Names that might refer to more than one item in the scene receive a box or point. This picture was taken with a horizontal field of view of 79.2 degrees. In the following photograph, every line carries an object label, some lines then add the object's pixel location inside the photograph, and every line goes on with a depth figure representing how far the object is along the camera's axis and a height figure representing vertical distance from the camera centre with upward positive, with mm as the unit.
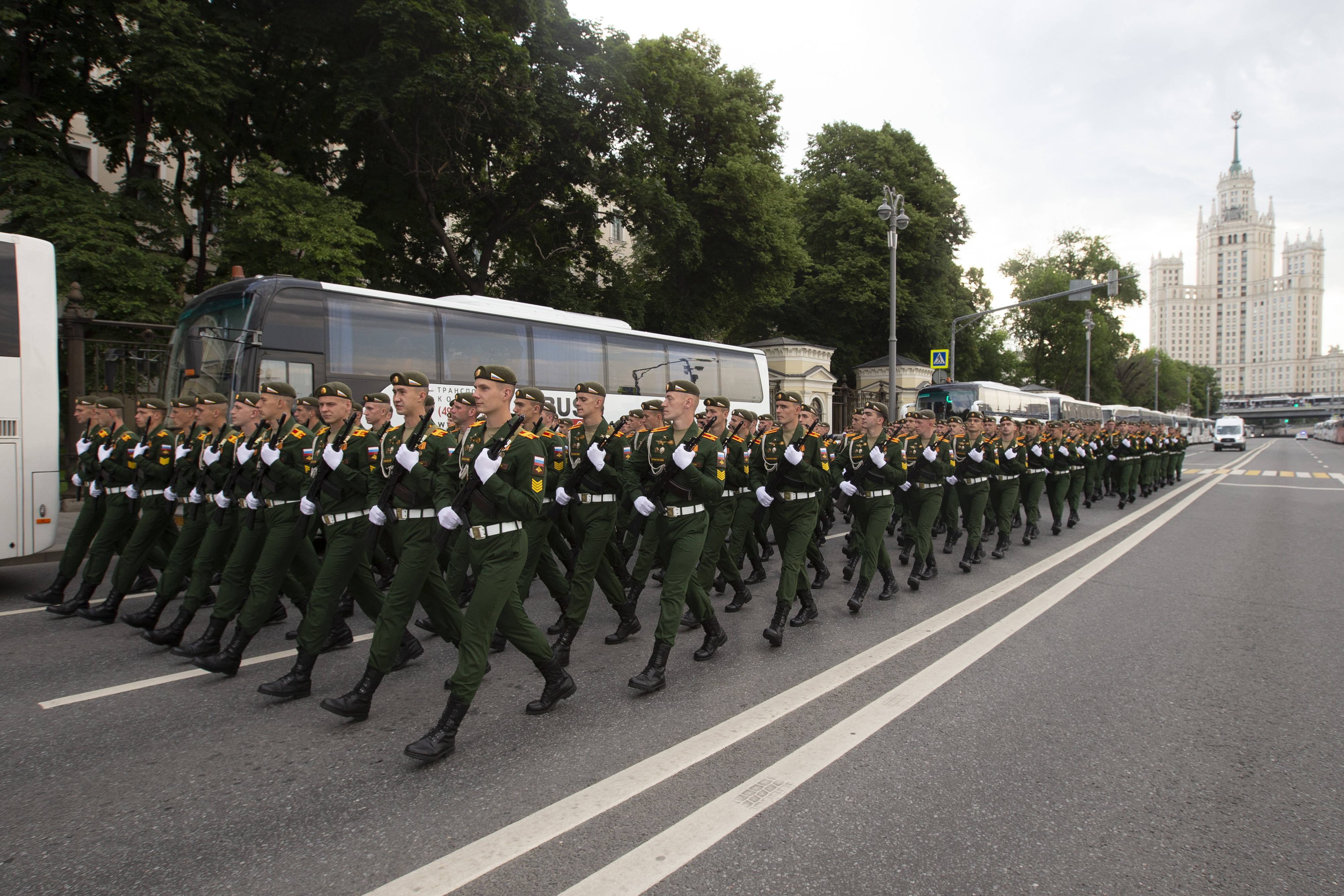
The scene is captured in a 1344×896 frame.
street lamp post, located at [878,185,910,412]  19562 +4900
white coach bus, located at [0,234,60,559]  7332 +175
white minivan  52469 -822
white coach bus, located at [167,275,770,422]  10211 +1151
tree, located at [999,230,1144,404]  59312 +7594
